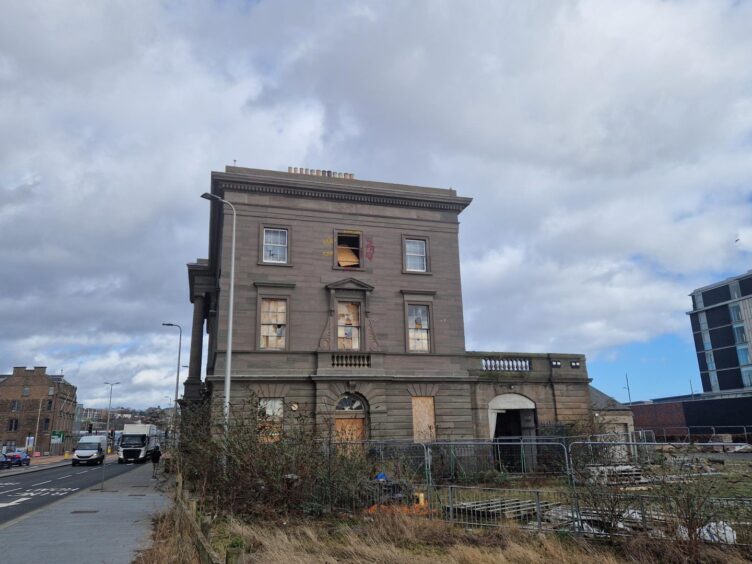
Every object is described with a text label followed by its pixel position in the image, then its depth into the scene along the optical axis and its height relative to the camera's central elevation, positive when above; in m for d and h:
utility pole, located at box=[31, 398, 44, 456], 86.72 +0.55
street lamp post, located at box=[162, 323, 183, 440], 41.57 +6.62
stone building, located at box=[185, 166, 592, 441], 26.16 +5.11
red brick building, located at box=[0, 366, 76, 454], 87.94 +4.47
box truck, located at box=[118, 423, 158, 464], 53.41 -0.74
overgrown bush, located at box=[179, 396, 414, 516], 13.27 -0.86
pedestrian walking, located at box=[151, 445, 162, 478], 35.28 -1.33
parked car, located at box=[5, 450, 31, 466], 52.81 -1.85
